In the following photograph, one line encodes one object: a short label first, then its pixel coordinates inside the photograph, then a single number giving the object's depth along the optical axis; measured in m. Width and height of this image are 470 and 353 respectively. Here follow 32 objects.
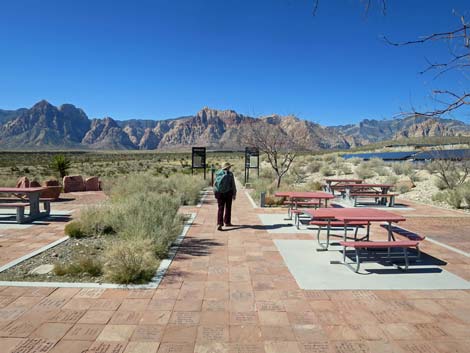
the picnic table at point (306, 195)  9.66
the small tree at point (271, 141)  18.47
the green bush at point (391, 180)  20.76
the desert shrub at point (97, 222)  7.80
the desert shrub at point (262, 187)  14.48
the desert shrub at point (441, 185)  17.84
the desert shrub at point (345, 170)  29.14
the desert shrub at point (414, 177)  22.48
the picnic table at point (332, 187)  14.32
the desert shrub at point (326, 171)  28.60
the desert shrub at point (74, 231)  7.64
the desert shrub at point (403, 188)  18.27
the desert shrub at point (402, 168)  25.79
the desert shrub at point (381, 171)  26.58
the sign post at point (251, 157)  20.85
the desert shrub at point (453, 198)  12.90
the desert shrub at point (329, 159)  39.77
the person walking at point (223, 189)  8.41
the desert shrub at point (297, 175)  21.99
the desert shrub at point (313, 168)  31.29
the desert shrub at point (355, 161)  35.94
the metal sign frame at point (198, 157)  19.57
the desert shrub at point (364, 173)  25.91
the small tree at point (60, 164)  21.47
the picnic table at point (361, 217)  5.56
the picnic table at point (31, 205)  9.06
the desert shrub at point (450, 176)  16.91
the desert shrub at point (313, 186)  17.09
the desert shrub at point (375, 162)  31.10
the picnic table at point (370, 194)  13.11
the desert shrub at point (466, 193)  12.96
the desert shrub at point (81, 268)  5.31
